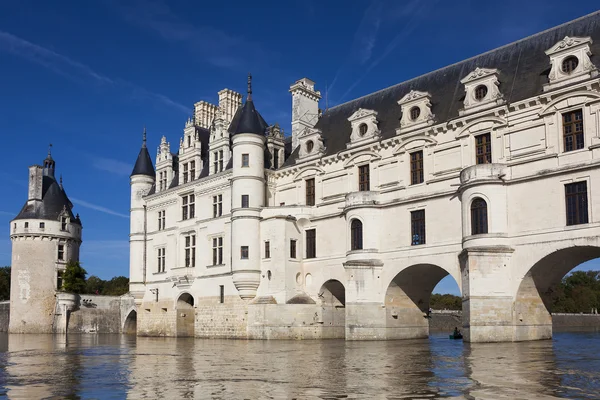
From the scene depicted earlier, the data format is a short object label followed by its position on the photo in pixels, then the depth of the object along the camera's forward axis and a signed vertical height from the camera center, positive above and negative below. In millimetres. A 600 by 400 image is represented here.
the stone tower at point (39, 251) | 56719 +1821
